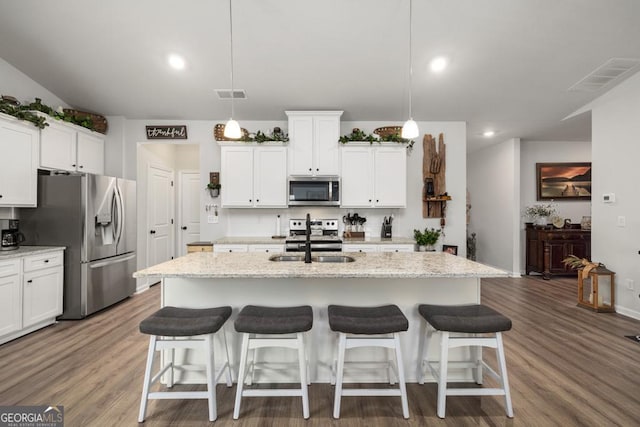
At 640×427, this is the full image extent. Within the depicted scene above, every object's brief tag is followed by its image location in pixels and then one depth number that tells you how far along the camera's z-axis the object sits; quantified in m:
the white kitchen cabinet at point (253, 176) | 4.23
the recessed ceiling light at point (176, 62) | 3.37
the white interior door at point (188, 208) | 5.93
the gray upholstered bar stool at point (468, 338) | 1.77
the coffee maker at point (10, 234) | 3.07
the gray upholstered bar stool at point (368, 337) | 1.73
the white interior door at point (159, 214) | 4.95
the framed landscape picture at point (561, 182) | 5.86
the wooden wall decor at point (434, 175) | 4.64
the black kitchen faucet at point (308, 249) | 2.14
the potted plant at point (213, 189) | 4.55
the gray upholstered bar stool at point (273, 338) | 1.72
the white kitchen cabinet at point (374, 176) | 4.26
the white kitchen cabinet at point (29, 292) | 2.81
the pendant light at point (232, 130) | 2.44
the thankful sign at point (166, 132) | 4.59
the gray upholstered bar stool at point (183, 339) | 1.71
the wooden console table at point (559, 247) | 5.34
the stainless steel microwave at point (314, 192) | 4.19
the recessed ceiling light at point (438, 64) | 3.40
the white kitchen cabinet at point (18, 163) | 3.02
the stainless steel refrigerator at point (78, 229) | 3.41
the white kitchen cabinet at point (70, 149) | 3.49
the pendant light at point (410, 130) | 2.41
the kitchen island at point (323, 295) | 2.15
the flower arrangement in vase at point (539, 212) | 5.57
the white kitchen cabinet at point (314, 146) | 4.20
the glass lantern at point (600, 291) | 3.75
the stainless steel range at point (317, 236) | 3.98
